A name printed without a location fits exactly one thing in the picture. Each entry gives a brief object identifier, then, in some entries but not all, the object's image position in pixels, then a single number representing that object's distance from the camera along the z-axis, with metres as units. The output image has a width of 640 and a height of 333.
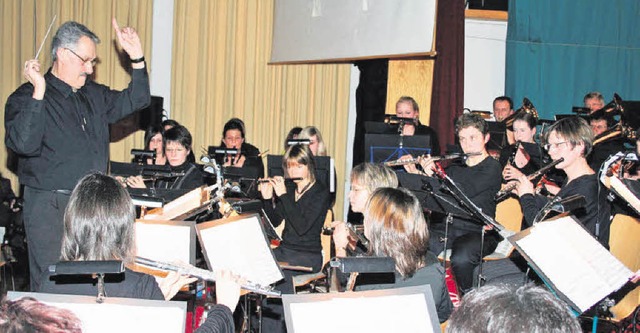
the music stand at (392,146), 5.66
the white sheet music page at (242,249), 3.25
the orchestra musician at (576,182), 4.18
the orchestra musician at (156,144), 6.25
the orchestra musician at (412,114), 6.62
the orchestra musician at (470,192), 4.95
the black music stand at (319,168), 5.68
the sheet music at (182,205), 3.63
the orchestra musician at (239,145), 6.82
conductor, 3.49
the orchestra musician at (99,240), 2.38
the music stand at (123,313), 2.01
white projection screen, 5.93
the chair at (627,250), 3.91
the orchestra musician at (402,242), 2.83
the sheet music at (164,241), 3.21
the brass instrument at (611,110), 6.45
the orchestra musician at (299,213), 4.86
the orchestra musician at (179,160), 5.34
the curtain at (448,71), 7.48
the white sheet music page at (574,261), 3.08
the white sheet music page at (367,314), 2.16
